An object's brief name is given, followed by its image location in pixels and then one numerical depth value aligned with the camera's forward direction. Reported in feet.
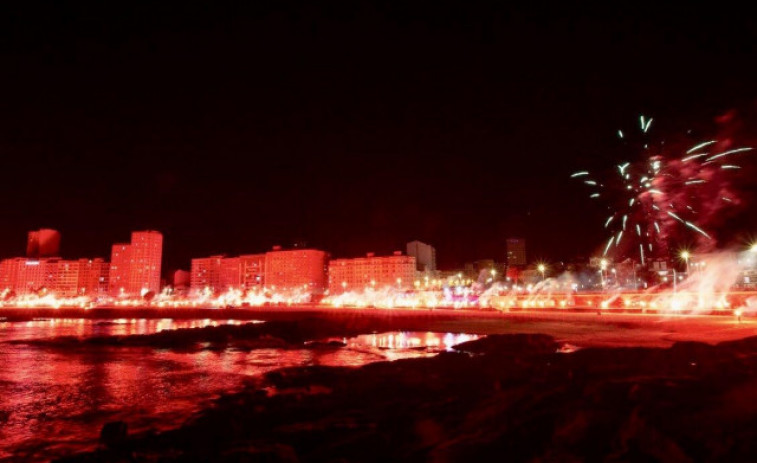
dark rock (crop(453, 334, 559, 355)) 79.10
